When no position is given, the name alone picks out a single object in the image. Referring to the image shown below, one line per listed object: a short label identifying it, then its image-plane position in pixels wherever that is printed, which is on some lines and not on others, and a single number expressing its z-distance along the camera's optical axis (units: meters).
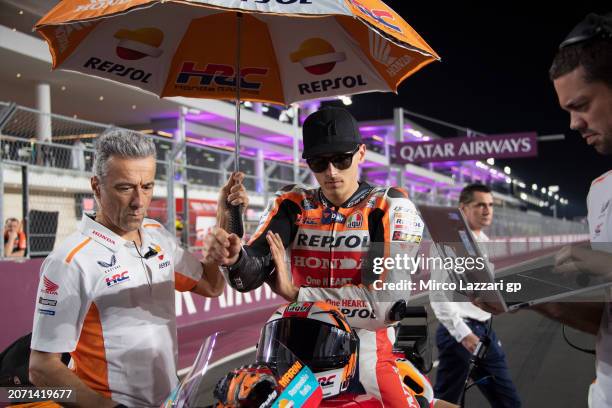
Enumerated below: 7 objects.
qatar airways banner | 20.62
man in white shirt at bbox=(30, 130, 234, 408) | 2.04
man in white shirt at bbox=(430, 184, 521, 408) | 4.26
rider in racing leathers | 2.36
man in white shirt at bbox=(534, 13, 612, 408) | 1.56
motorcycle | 1.53
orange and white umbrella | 3.28
